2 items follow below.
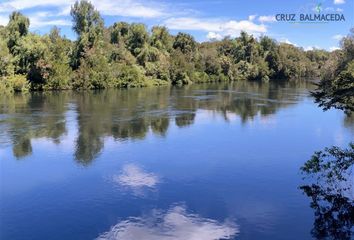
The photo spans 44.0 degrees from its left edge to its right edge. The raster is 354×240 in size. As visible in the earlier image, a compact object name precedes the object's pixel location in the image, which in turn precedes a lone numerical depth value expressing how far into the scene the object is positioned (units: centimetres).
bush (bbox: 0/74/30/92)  5362
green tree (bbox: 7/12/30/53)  5794
